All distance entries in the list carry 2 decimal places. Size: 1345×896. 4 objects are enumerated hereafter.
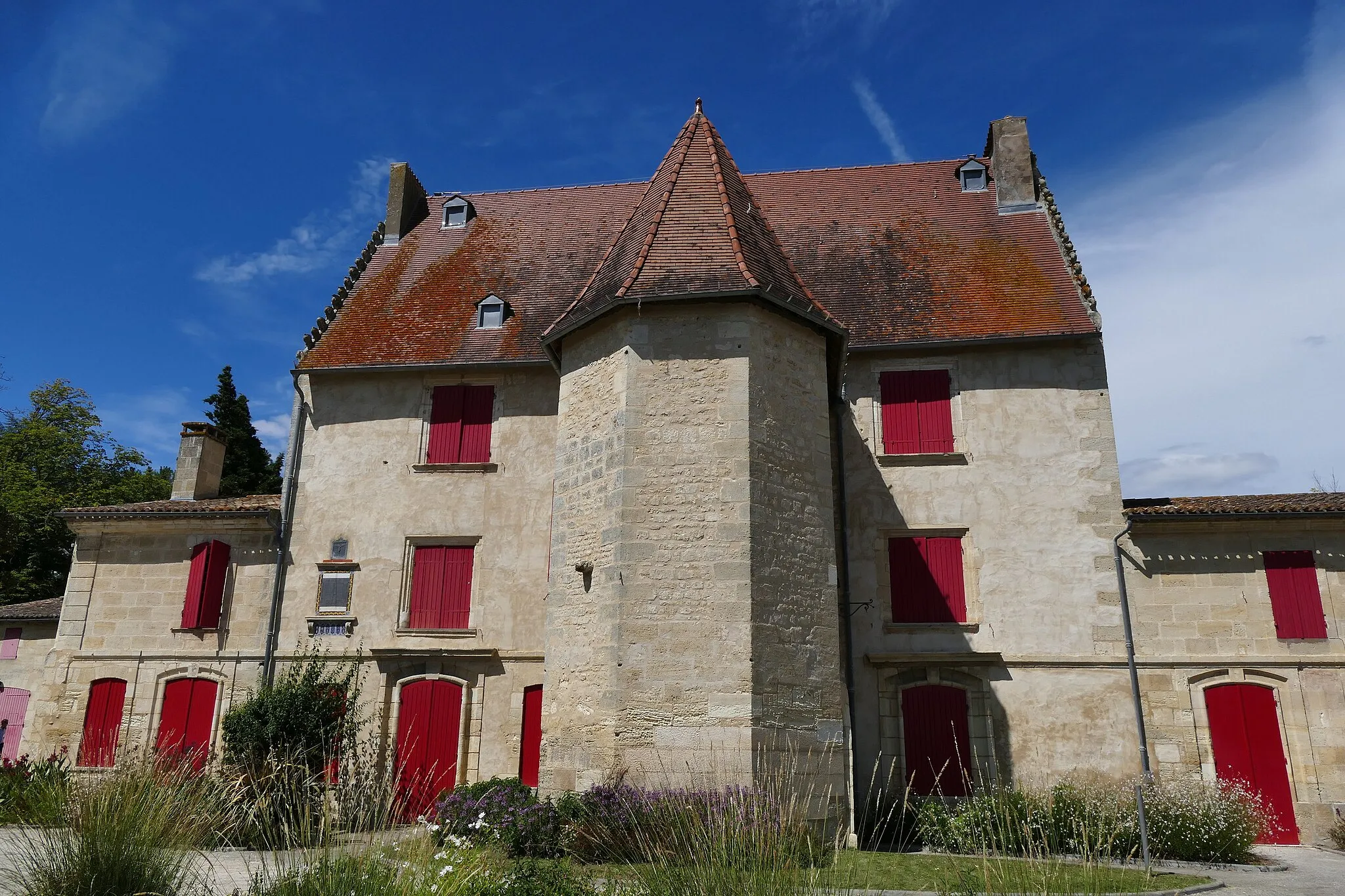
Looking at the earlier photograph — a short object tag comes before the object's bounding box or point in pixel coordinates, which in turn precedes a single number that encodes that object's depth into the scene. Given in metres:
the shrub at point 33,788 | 6.94
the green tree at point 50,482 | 25.12
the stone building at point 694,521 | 9.37
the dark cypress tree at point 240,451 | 25.88
